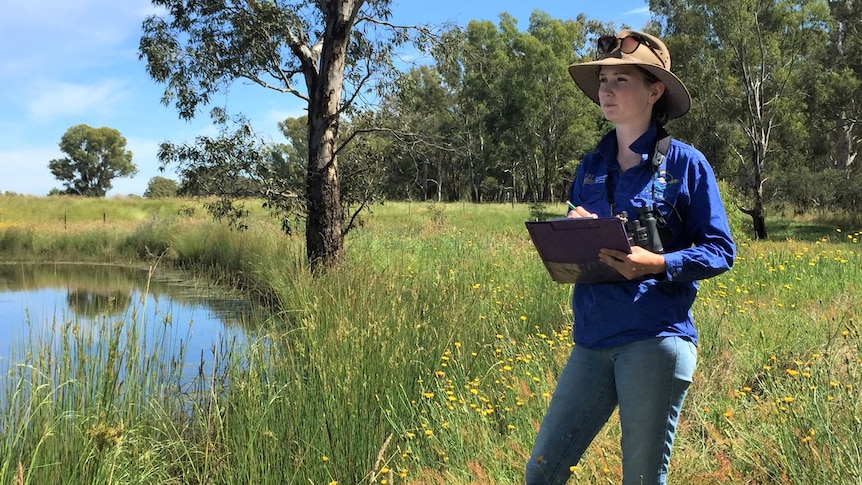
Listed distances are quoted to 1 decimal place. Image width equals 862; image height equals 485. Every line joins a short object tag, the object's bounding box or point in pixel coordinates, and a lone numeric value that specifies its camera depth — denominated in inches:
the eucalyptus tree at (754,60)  817.5
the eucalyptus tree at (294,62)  384.5
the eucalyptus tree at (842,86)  875.4
